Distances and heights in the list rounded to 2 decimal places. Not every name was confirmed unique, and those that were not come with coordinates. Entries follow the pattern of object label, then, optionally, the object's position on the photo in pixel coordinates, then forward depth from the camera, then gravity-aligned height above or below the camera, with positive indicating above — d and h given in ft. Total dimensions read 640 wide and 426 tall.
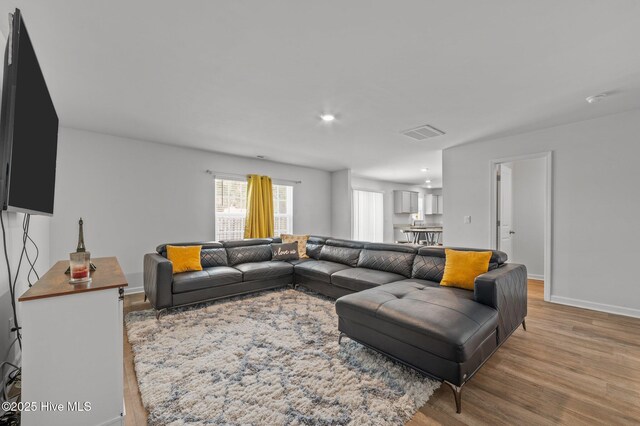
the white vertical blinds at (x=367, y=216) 26.89 -0.53
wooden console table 4.11 -2.31
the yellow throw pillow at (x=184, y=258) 11.62 -2.08
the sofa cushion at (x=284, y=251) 15.05 -2.31
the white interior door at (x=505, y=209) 14.15 +0.08
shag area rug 5.27 -4.00
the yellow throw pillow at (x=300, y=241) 16.15 -1.83
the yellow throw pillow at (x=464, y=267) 8.50 -1.87
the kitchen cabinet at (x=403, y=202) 29.99 +1.03
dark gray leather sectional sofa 5.80 -2.66
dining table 24.44 -2.40
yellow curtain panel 17.79 +0.23
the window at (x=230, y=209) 17.11 +0.16
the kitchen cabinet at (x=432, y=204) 32.76 +0.83
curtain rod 16.29 +2.40
